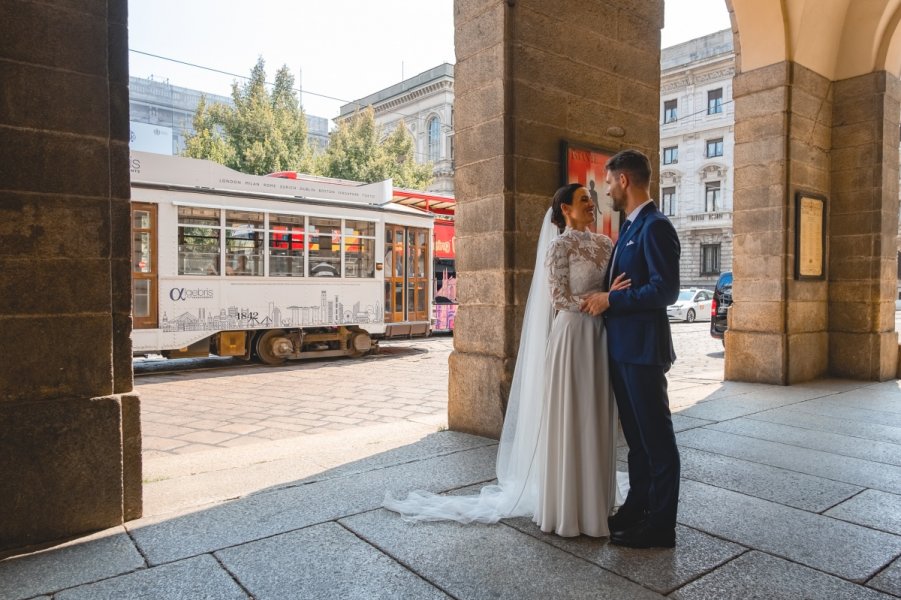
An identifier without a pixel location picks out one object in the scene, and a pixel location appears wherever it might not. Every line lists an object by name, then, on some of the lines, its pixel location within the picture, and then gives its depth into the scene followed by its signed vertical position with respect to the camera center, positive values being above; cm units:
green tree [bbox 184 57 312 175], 2517 +636
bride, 280 -54
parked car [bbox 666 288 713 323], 2389 -57
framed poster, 496 +94
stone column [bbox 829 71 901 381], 766 +82
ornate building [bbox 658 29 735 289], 3566 +854
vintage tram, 1022 +47
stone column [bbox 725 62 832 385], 732 +87
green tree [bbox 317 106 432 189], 2794 +606
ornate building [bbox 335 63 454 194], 3838 +1142
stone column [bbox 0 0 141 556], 271 +5
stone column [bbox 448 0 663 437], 467 +122
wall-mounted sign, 743 +70
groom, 263 -17
